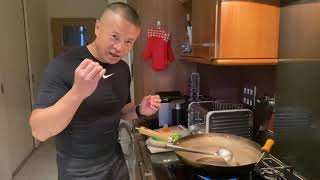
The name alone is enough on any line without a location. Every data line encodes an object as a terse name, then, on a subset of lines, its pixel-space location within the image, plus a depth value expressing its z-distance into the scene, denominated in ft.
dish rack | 4.77
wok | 3.26
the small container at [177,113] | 6.41
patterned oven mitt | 6.68
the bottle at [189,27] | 6.19
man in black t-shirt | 3.48
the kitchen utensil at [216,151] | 3.67
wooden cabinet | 4.03
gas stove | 3.53
